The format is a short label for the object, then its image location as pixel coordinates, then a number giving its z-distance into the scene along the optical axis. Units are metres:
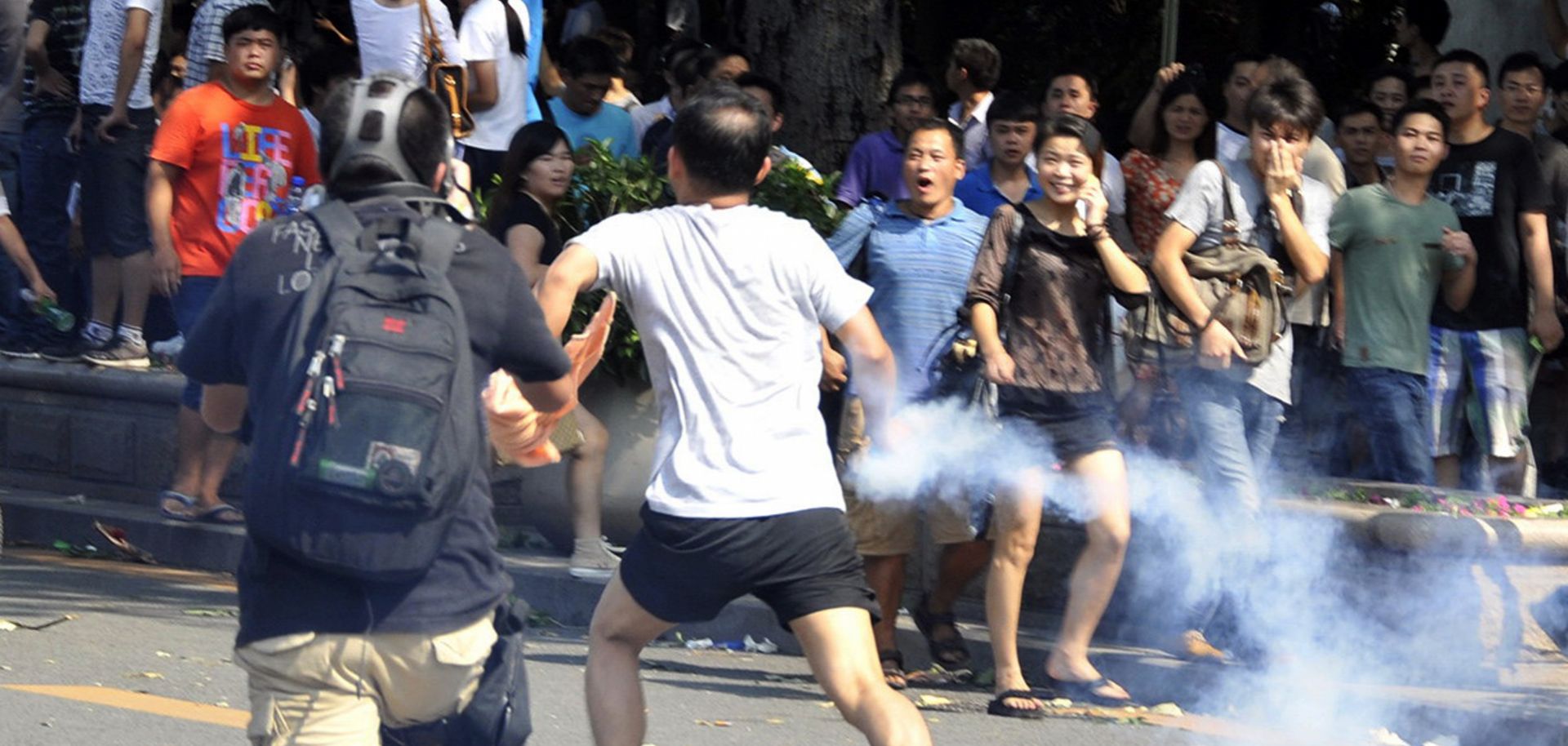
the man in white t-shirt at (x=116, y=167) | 20.37
